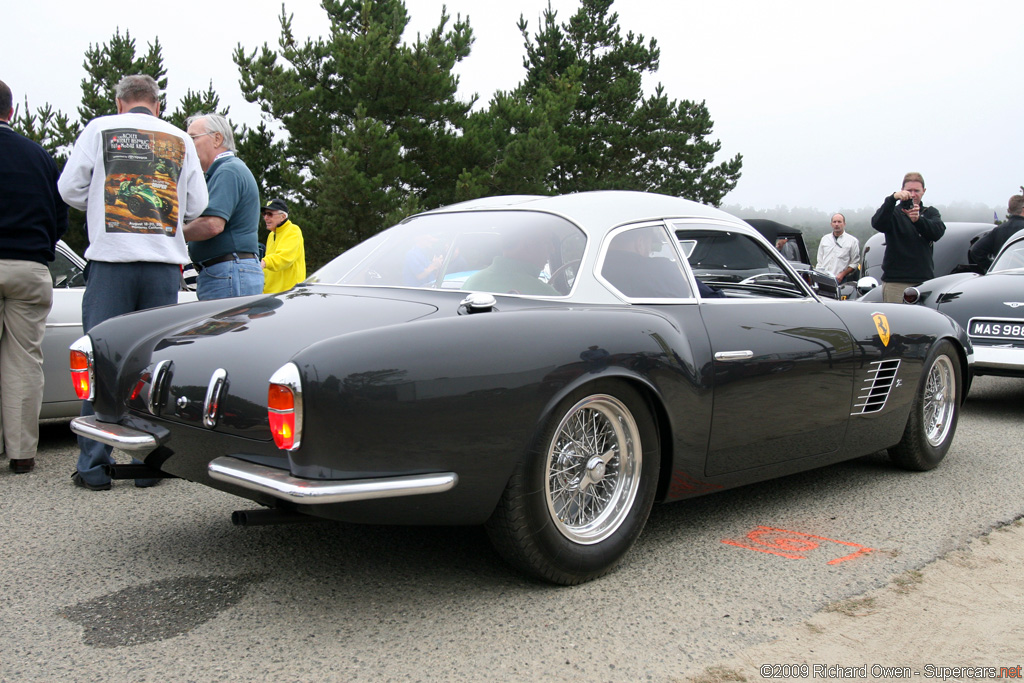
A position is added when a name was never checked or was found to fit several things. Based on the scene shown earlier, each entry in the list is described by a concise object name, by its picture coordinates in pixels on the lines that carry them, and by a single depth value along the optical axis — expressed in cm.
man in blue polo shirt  479
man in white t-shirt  413
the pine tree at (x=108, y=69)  2094
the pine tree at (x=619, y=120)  2952
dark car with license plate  637
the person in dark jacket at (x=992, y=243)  871
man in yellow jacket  658
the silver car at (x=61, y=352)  504
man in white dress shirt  1245
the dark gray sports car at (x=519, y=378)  246
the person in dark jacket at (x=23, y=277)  433
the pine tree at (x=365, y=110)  1936
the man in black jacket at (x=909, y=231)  769
